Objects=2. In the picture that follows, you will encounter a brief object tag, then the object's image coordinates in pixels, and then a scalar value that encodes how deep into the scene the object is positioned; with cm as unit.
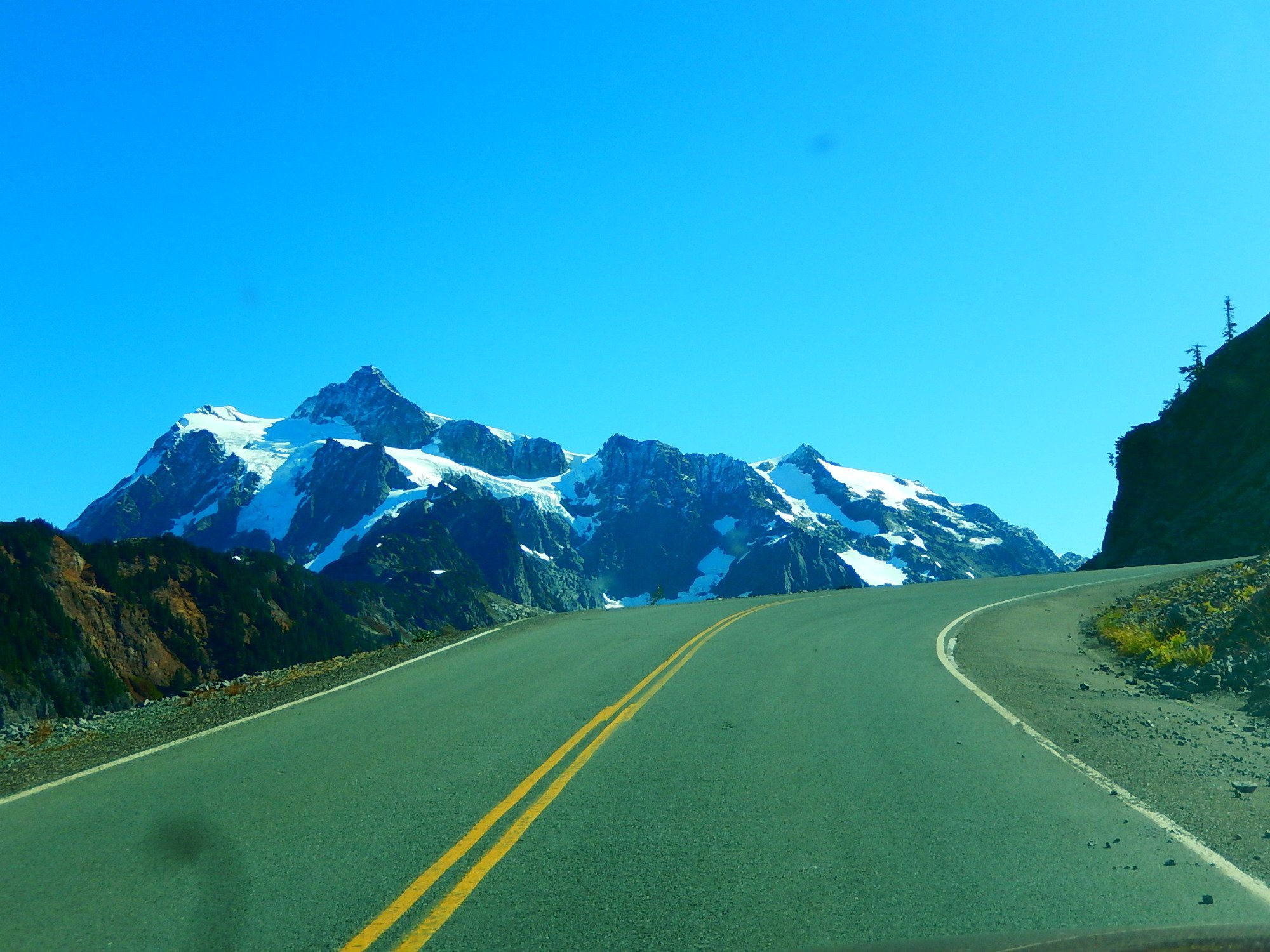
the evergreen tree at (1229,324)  8306
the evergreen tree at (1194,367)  7338
